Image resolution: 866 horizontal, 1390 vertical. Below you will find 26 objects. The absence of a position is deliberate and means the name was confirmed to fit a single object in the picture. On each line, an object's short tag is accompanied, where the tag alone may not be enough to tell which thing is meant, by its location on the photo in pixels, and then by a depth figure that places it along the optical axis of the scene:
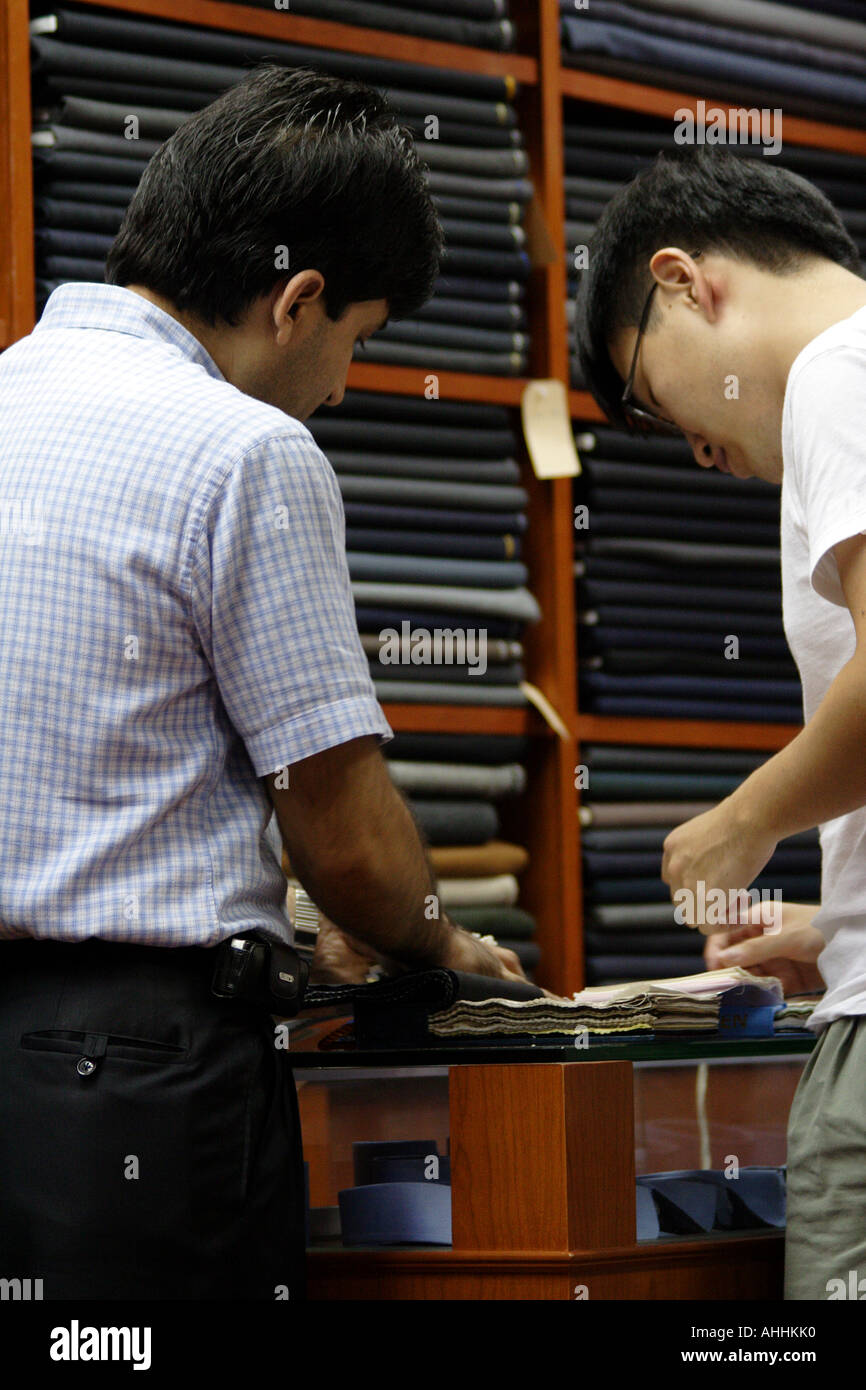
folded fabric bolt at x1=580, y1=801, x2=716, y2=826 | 5.17
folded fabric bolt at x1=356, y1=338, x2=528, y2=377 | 5.00
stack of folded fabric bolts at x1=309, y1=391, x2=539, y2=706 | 4.96
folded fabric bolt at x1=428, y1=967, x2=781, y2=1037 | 2.37
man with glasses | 2.28
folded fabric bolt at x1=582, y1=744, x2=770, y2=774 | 5.22
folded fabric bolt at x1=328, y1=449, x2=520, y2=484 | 5.00
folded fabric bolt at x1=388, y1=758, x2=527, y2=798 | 4.89
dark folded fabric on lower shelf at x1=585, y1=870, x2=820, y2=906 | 5.18
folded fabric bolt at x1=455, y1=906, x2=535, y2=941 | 4.94
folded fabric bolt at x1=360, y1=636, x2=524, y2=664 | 5.07
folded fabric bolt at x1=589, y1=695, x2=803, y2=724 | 5.22
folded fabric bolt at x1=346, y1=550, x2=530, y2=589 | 4.97
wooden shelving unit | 5.01
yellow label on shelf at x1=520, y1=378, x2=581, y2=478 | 5.11
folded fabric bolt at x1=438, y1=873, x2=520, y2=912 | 4.93
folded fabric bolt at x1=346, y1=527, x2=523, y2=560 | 5.00
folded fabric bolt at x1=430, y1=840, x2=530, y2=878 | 4.93
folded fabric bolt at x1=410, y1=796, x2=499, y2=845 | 4.90
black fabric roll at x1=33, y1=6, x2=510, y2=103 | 4.53
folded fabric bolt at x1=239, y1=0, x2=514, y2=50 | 4.93
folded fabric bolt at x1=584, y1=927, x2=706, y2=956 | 5.16
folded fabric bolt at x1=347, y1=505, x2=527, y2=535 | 5.01
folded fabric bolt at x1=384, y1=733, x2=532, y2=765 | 4.94
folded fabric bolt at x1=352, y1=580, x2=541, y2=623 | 4.93
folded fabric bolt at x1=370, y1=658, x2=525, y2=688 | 4.95
